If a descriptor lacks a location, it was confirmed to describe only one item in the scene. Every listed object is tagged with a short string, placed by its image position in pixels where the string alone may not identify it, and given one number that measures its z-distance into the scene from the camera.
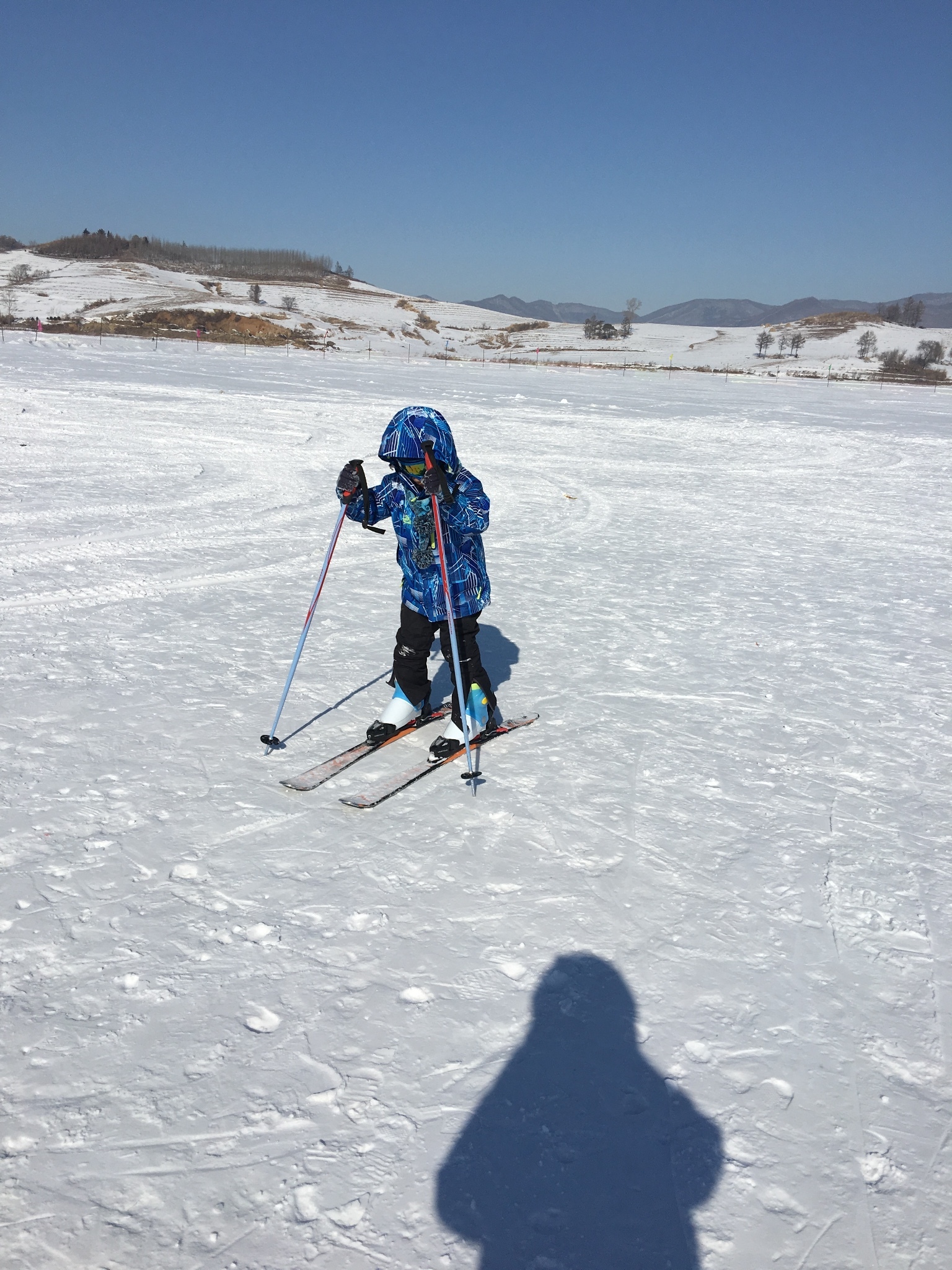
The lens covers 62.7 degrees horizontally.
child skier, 3.43
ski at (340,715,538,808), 3.39
